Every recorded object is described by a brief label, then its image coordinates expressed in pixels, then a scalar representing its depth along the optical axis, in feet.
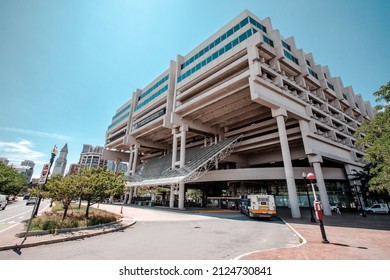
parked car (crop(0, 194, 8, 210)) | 82.54
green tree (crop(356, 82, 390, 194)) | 37.37
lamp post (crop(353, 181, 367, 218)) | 104.44
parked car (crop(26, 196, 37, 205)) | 109.64
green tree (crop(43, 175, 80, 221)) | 41.72
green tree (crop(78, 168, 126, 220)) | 44.78
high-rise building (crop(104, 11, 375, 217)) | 89.10
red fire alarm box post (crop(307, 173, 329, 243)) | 28.63
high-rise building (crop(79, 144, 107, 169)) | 490.49
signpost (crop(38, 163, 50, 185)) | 29.78
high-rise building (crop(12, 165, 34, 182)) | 484.25
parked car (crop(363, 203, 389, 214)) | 91.40
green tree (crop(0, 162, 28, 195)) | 117.14
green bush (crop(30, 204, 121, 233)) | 34.02
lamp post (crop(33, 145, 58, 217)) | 32.78
